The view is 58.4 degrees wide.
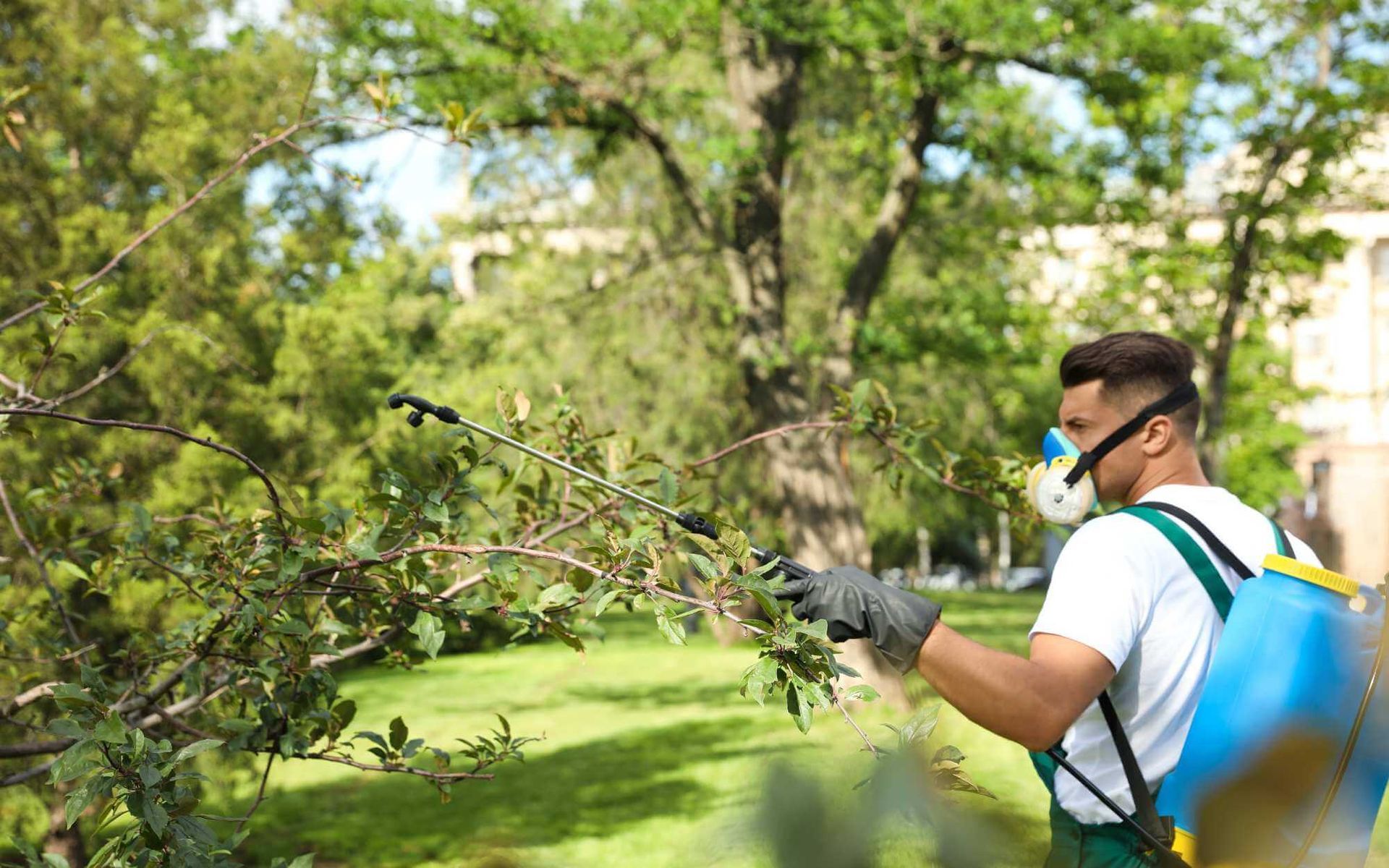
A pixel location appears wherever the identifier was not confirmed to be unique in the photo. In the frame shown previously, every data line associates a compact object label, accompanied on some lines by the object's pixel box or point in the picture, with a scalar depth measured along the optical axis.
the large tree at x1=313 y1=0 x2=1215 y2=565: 9.39
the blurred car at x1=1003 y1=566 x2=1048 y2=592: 51.31
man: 1.78
